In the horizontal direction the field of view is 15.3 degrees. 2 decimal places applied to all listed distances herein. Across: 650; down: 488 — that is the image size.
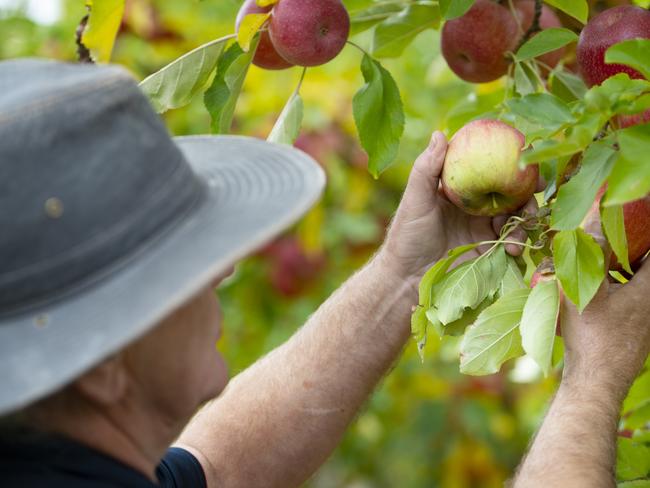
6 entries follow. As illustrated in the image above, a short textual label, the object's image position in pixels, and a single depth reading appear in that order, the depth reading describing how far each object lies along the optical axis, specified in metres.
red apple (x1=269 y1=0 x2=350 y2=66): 2.03
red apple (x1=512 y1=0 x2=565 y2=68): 2.14
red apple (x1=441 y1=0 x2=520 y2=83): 2.11
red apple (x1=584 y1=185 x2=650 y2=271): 1.92
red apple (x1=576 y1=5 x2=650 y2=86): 1.96
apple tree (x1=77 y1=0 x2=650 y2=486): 1.84
